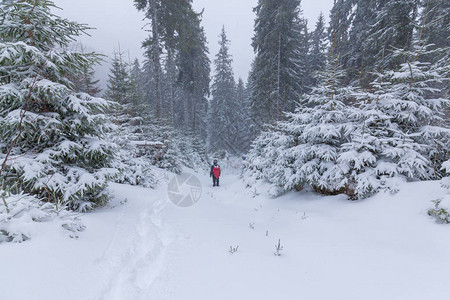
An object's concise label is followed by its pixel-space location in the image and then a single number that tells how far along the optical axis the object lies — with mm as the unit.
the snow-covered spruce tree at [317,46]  22769
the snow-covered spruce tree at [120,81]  13688
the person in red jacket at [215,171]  13633
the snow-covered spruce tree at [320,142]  5734
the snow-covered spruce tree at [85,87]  4578
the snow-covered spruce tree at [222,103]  31219
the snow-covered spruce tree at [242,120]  33488
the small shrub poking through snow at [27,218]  2600
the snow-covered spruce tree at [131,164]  8506
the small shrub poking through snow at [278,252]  3209
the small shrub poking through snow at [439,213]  3303
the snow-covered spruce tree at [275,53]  15078
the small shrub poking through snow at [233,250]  3252
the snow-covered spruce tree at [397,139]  4695
